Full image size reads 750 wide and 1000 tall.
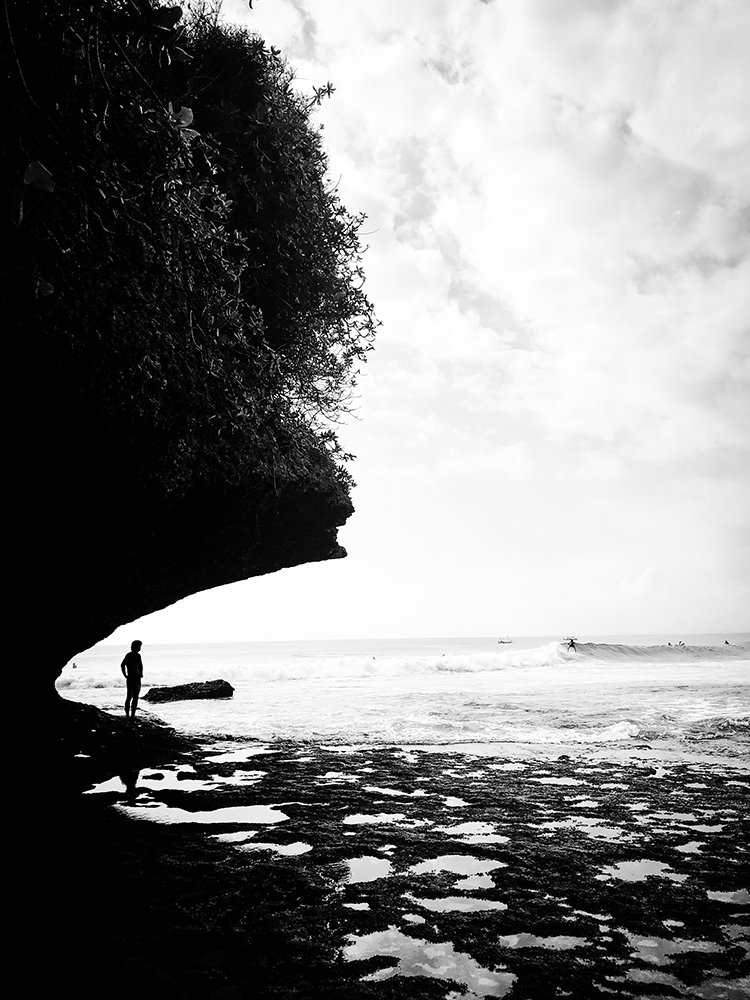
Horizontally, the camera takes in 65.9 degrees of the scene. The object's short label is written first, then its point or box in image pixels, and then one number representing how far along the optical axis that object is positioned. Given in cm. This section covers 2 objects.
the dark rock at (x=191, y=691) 2130
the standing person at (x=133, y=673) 1363
